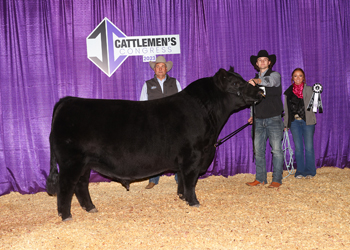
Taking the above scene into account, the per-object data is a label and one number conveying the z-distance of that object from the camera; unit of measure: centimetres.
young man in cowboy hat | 459
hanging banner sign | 532
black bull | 342
